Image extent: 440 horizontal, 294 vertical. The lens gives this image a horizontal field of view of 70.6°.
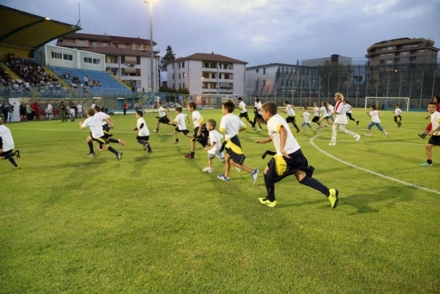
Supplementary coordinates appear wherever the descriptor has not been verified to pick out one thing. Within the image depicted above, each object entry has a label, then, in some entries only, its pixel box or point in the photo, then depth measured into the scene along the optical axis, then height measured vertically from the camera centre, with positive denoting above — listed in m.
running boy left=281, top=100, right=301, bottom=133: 17.42 -0.57
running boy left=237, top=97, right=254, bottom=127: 19.53 -0.43
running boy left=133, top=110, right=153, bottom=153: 10.85 -1.02
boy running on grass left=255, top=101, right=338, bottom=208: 4.91 -0.90
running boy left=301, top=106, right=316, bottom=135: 17.36 -0.93
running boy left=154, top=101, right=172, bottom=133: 17.17 -0.83
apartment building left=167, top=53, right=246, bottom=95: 77.94 +7.51
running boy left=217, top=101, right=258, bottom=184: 7.03 -0.75
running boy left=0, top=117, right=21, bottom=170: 8.16 -1.09
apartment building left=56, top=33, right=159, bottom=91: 70.94 +10.53
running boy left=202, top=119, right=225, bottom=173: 7.96 -1.04
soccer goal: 48.61 +0.27
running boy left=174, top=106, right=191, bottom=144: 12.68 -0.77
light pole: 38.88 +11.50
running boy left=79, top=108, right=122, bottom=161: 9.84 -0.85
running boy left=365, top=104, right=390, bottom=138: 15.85 -0.58
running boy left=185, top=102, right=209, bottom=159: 9.59 -0.90
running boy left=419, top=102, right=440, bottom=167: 8.34 -0.72
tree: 107.88 +16.17
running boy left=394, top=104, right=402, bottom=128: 21.52 -0.78
